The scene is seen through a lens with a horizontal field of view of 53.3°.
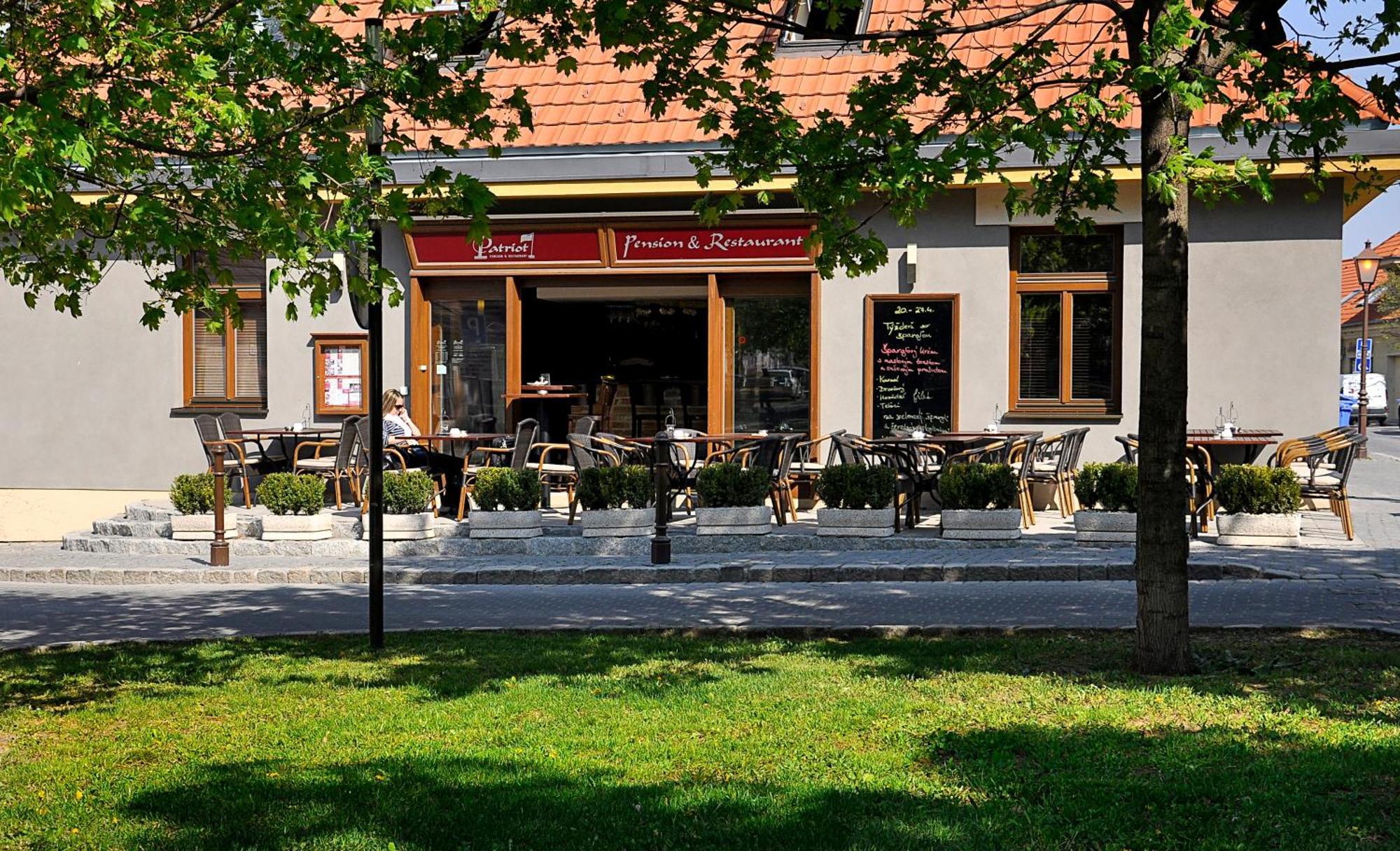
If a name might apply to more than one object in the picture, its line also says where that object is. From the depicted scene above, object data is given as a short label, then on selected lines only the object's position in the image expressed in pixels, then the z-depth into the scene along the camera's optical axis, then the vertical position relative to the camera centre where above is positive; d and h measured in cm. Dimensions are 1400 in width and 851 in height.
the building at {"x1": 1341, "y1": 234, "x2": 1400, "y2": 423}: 5459 +348
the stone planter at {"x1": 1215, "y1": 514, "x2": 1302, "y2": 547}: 1219 -103
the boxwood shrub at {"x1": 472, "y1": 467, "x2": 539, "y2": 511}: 1302 -70
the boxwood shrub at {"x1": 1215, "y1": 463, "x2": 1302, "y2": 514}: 1219 -68
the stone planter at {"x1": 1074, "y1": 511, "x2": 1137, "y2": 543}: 1218 -99
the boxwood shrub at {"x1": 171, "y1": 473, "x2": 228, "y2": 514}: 1370 -78
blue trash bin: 4025 +15
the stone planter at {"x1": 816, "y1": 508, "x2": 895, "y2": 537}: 1270 -99
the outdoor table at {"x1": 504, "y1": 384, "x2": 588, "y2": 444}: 1709 +21
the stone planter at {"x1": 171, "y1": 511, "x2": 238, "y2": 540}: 1366 -111
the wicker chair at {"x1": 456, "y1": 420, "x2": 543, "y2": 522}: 1425 -40
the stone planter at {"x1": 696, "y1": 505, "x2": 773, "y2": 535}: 1289 -100
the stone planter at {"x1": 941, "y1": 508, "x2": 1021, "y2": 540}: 1241 -99
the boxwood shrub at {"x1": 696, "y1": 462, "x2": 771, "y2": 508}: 1293 -68
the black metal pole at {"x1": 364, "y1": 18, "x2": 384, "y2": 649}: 780 -19
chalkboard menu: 1628 +59
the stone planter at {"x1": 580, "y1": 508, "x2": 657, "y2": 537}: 1291 -101
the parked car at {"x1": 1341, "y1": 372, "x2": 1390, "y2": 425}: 5031 +54
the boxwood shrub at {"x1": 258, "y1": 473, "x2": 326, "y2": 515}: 1313 -75
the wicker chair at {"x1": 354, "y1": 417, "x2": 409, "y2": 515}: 1486 -49
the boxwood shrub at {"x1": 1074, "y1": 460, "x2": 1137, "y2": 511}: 1213 -64
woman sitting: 1480 -39
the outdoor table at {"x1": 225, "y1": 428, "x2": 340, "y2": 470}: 1636 -26
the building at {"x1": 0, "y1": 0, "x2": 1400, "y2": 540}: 1553 +107
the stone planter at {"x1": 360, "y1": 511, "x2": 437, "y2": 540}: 1306 -106
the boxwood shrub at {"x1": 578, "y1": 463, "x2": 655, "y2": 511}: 1292 -69
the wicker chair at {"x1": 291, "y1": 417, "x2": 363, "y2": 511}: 1493 -55
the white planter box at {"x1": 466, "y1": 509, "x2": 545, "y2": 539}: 1298 -103
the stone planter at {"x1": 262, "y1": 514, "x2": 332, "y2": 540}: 1319 -108
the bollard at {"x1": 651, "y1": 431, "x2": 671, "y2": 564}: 1180 -72
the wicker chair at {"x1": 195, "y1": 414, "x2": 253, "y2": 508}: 1588 -37
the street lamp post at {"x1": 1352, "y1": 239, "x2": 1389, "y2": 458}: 2905 +290
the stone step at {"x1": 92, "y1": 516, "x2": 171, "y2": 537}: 1432 -119
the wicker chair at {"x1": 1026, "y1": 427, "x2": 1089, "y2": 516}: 1455 -58
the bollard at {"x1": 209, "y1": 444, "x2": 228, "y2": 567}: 1234 -115
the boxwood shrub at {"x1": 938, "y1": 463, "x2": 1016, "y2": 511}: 1246 -67
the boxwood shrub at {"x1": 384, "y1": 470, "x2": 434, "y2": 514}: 1305 -73
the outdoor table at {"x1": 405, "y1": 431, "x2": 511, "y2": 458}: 1391 -25
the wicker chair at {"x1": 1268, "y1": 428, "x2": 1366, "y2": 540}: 1315 -50
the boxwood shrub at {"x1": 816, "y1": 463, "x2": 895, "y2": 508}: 1276 -68
